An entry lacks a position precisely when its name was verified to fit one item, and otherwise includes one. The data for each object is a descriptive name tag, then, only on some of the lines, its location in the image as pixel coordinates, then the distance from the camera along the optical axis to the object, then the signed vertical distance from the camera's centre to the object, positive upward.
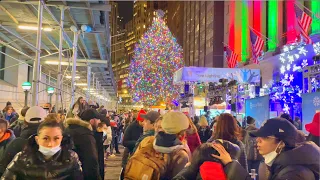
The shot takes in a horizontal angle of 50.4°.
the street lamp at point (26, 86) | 13.71 +0.25
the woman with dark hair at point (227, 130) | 4.23 -0.46
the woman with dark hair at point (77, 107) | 7.26 -0.32
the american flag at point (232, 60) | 23.02 +2.27
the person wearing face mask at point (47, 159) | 2.63 -0.53
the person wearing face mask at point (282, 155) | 2.12 -0.41
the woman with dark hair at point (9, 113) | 10.44 -0.64
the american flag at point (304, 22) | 14.36 +3.06
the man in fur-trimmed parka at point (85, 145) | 4.05 -0.64
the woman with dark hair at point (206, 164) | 2.27 -0.49
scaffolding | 8.16 +1.98
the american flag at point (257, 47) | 19.45 +2.74
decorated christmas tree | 48.66 +4.21
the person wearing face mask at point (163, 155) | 2.95 -0.56
